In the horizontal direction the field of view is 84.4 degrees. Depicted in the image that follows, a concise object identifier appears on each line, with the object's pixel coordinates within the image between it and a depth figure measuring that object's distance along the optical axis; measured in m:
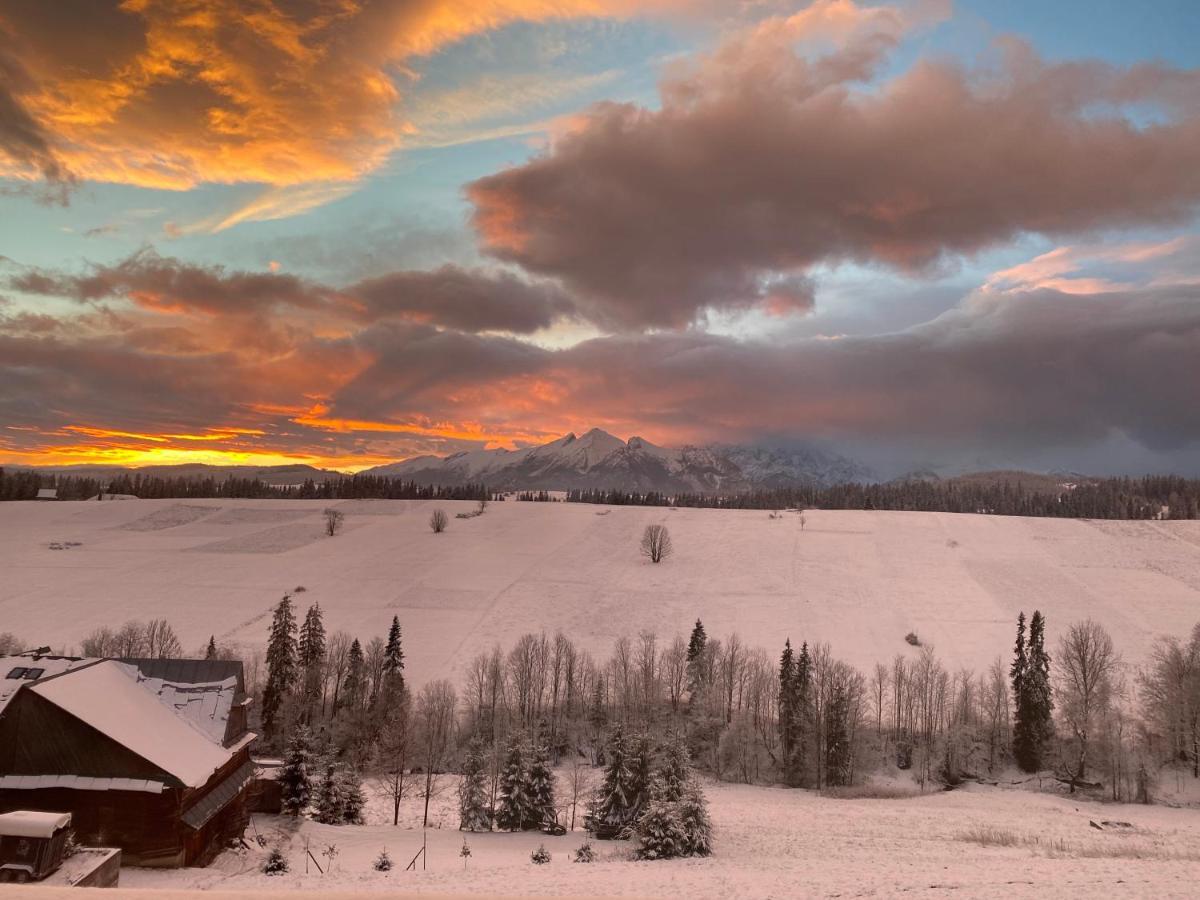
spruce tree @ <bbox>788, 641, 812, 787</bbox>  66.75
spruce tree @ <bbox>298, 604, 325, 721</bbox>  70.06
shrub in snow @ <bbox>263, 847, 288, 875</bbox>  28.02
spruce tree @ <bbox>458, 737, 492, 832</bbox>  43.06
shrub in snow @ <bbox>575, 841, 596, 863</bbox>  33.30
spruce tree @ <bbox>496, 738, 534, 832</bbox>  43.03
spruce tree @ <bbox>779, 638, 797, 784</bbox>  68.50
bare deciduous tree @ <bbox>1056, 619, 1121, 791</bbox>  61.16
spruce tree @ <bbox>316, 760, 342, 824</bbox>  39.94
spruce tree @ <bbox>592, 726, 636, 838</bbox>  41.09
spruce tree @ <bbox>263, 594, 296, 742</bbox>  64.69
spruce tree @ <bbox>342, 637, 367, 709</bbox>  70.69
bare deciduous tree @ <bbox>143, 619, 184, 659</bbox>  73.31
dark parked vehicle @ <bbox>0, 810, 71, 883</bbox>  19.70
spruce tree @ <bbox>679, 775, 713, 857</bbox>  33.69
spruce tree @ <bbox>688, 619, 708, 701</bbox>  76.94
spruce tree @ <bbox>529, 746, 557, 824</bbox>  43.28
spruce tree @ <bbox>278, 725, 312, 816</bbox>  38.81
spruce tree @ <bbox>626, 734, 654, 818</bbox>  41.03
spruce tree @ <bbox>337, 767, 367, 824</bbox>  40.88
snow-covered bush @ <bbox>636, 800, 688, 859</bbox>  33.34
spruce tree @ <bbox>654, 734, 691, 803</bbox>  37.25
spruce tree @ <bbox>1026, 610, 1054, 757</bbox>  64.56
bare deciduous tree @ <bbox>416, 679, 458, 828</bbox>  61.78
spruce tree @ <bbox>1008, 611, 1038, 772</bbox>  64.69
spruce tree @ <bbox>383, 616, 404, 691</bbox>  69.94
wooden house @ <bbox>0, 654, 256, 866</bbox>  27.36
